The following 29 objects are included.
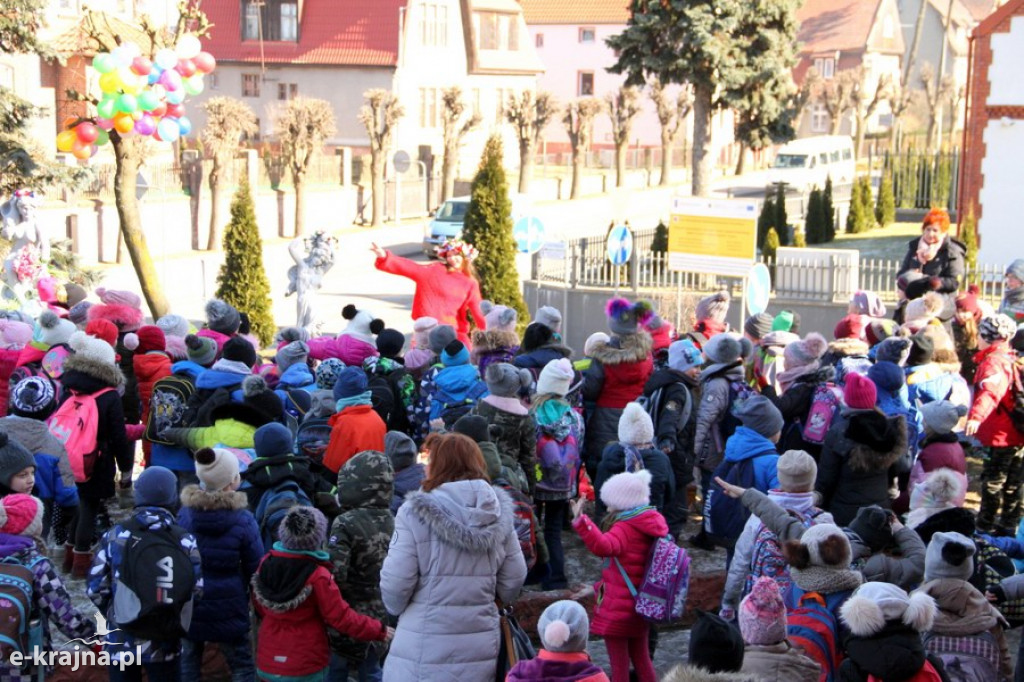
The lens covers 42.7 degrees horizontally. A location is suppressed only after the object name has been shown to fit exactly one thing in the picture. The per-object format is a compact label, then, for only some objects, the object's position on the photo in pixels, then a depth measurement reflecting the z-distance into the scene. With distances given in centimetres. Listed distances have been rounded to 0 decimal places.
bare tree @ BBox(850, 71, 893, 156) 6354
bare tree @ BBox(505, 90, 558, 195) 4812
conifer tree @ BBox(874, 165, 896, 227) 3369
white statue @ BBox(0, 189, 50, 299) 1464
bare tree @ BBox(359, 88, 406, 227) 4031
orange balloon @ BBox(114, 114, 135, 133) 1590
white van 4594
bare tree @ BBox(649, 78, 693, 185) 5591
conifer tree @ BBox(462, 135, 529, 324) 1973
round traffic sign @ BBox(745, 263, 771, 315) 1403
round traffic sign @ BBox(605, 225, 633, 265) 1734
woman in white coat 544
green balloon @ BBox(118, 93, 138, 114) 1568
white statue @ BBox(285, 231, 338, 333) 1509
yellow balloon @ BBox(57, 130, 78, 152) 1617
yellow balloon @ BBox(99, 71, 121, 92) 1555
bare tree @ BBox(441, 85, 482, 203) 4497
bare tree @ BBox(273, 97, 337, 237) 3644
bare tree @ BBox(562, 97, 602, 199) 5081
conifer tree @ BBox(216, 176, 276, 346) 1822
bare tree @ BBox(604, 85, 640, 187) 5238
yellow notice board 1644
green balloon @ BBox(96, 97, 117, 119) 1566
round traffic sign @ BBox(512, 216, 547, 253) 1742
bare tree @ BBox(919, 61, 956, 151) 6184
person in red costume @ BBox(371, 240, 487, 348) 1221
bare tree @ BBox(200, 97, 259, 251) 3300
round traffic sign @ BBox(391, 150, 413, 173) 3847
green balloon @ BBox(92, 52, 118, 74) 1548
